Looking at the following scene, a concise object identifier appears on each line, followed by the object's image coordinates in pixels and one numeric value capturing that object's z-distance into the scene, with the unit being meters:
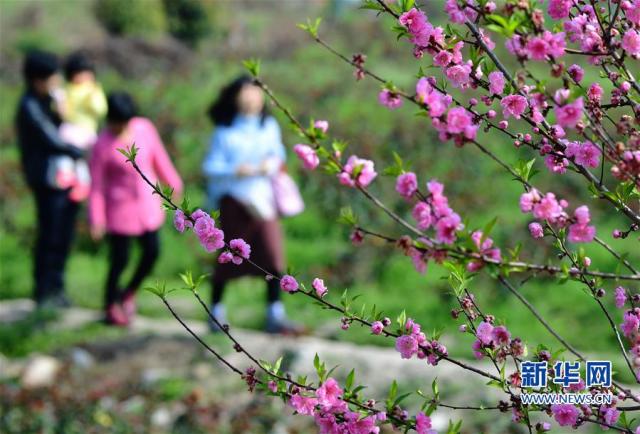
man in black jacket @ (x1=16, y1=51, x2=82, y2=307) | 14.71
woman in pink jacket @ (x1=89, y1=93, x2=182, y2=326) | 13.66
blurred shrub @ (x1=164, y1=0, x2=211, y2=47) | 31.70
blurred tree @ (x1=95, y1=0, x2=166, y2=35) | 31.31
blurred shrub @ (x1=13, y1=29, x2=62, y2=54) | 30.87
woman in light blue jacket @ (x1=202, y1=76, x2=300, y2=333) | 13.08
